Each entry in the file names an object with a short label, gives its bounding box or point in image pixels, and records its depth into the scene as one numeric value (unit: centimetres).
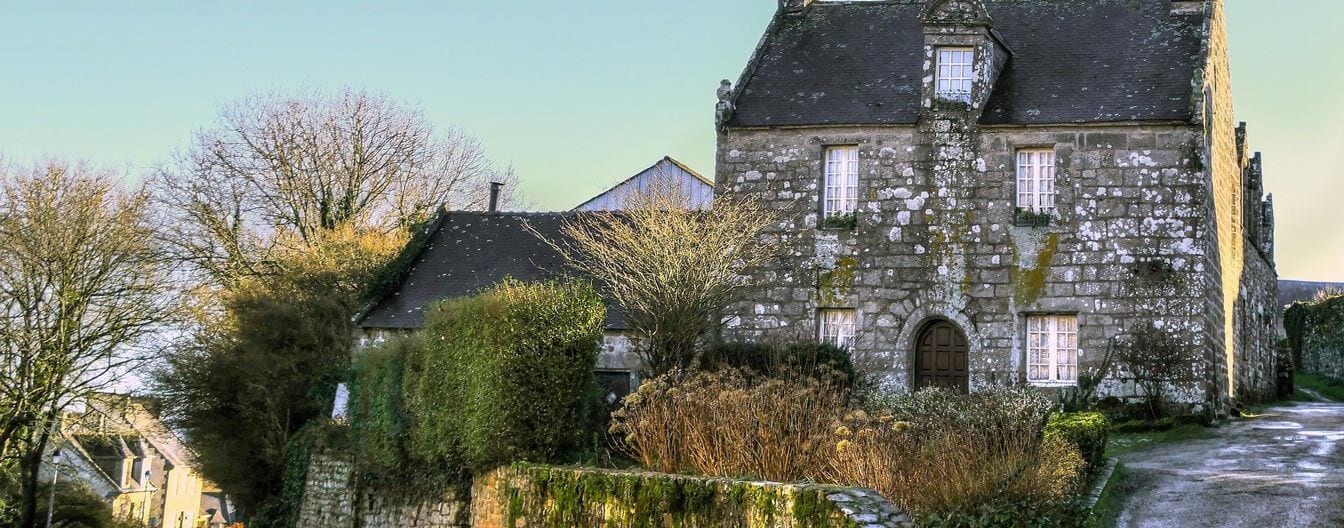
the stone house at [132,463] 2903
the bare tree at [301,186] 3619
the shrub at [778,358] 2038
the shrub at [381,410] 2208
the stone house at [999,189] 2438
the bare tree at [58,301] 2838
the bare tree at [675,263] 2200
